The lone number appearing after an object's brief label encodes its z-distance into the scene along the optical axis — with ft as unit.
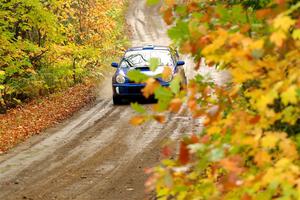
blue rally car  101.50
